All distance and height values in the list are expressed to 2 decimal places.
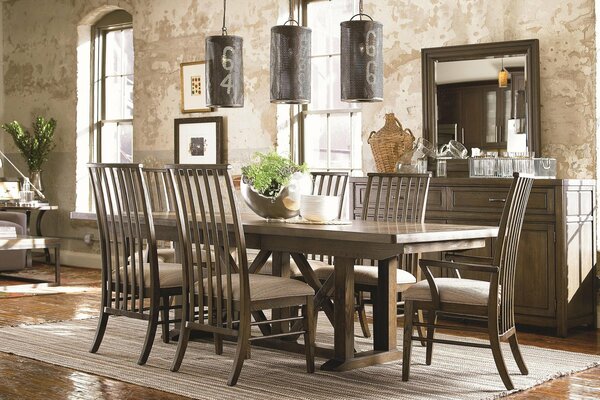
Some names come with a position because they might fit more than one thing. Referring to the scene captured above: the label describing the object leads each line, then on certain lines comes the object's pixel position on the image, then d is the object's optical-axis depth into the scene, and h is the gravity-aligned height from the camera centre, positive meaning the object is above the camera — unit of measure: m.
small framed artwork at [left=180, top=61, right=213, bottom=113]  8.51 +0.99
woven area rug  4.08 -0.85
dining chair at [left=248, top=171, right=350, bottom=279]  5.03 -0.35
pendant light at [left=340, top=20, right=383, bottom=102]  4.54 +0.65
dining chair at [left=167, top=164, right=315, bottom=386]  4.13 -0.43
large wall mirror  6.20 +0.67
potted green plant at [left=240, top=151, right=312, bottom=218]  4.85 +0.04
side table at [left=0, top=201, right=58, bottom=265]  9.36 -0.13
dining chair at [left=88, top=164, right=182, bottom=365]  4.60 -0.37
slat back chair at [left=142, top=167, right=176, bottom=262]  5.61 -0.09
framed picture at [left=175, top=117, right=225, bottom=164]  8.36 +0.50
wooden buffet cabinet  5.68 -0.32
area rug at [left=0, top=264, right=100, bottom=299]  7.71 -0.77
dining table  4.09 -0.26
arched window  9.58 +1.12
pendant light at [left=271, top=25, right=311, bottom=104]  4.80 +0.67
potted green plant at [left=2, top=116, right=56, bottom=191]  9.85 +0.56
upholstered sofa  8.38 -0.51
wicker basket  6.76 +0.37
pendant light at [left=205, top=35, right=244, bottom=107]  5.04 +0.67
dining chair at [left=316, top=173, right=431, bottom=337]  4.84 -0.39
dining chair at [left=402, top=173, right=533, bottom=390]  4.07 -0.45
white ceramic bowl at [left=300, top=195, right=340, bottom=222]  4.75 -0.07
